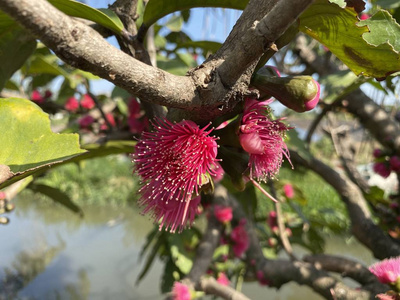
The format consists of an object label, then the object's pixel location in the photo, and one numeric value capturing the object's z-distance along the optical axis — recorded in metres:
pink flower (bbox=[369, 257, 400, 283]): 0.51
